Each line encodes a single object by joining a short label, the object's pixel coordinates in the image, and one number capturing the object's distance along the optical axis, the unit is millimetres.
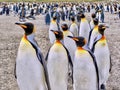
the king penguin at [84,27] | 10664
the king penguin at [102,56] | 7500
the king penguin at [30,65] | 5785
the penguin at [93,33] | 8984
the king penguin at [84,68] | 6129
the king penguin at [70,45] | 9305
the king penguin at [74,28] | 11148
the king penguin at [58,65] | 6551
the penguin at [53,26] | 12495
